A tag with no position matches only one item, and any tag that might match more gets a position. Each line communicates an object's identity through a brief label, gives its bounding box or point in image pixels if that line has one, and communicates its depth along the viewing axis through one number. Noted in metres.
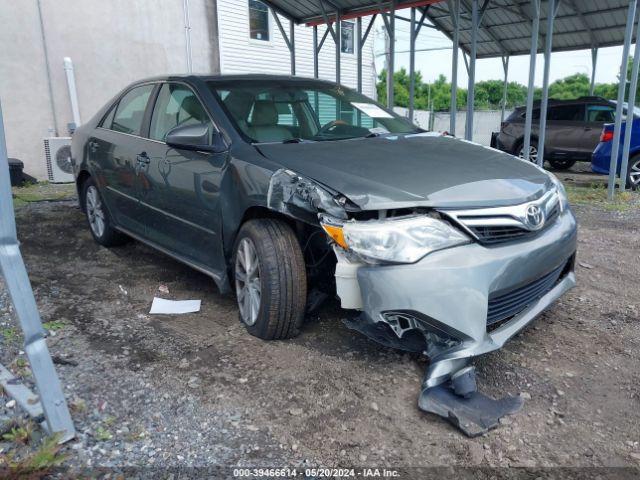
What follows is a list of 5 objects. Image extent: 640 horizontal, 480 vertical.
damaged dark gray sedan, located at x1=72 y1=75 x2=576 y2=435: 2.41
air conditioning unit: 8.97
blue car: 8.47
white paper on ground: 3.71
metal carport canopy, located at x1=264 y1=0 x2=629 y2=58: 9.66
